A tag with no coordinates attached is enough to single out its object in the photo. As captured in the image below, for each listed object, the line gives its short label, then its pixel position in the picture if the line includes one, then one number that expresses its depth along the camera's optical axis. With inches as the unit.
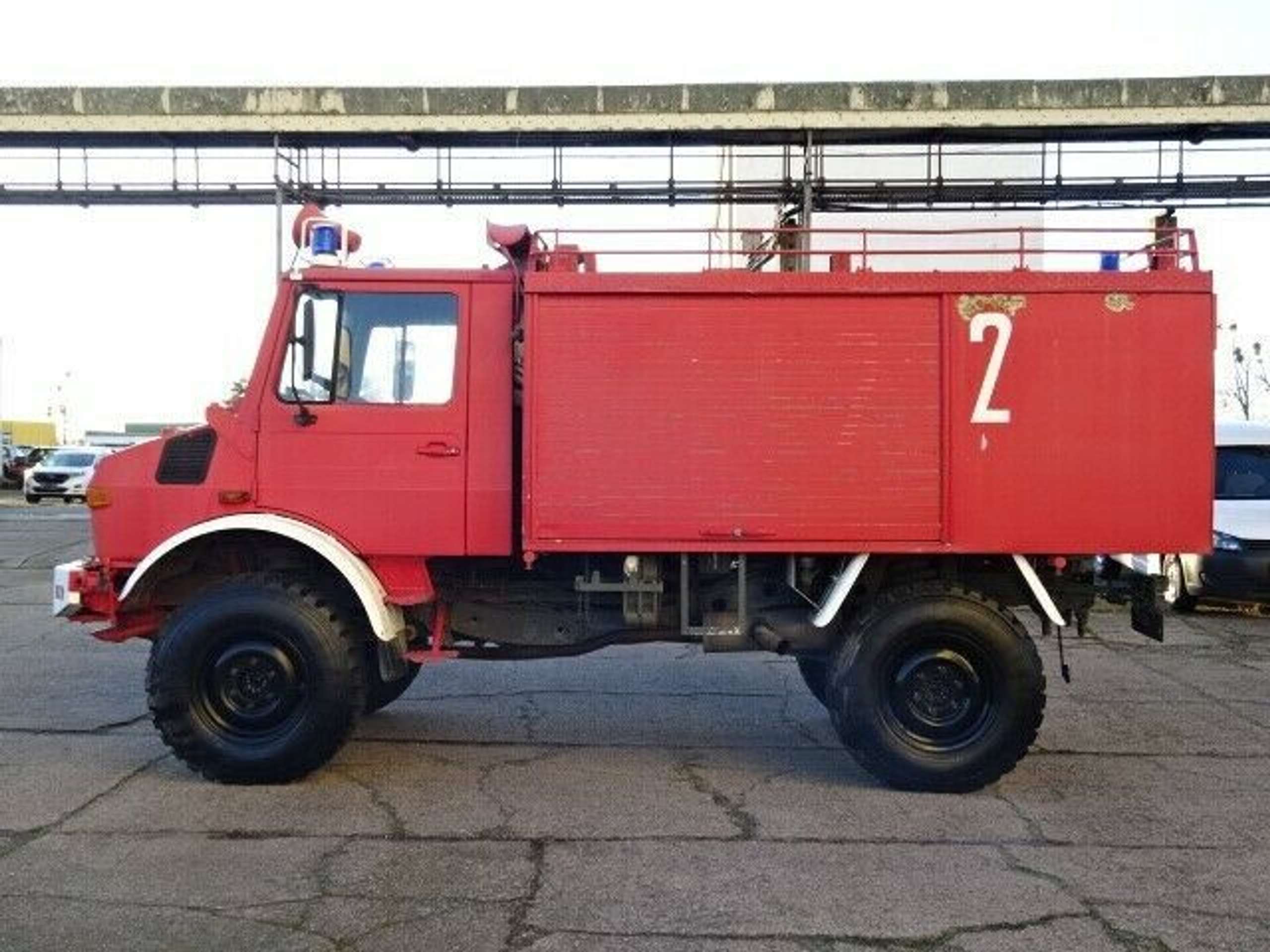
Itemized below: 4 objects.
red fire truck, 253.4
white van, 512.7
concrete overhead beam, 693.3
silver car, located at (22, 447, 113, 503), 1481.3
